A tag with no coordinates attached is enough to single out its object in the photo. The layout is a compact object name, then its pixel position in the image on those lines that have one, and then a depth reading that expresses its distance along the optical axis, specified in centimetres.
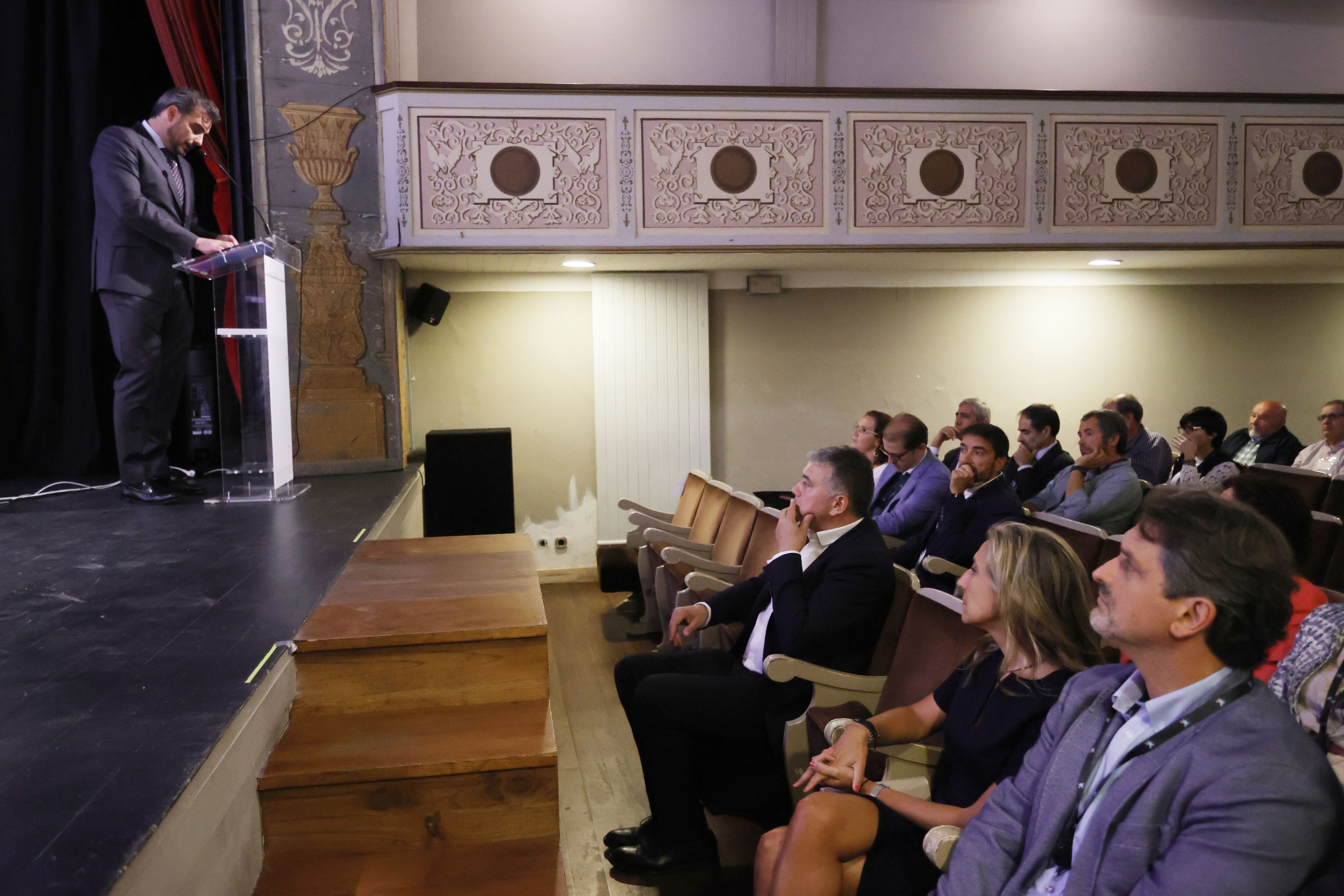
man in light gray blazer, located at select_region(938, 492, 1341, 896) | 109
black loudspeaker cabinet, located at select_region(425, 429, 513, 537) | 554
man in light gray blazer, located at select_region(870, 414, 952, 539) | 402
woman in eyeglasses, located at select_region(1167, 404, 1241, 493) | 489
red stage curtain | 505
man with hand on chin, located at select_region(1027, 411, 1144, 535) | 388
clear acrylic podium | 371
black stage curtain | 516
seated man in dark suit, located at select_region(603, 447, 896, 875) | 238
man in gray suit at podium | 368
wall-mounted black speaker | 600
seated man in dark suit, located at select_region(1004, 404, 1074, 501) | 475
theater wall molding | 518
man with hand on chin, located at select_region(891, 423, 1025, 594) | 338
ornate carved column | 509
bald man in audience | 541
